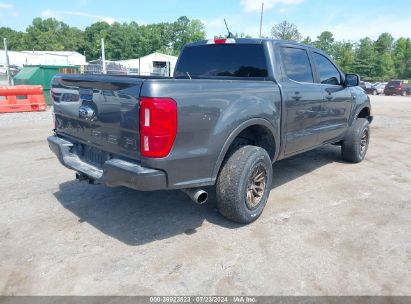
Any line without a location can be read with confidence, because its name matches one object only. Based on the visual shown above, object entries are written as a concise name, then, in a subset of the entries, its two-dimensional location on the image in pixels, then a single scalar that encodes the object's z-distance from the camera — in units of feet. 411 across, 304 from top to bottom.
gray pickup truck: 9.46
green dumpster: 45.19
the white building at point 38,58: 162.66
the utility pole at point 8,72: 47.18
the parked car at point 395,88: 107.24
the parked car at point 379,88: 115.75
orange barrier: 37.27
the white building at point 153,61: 197.93
